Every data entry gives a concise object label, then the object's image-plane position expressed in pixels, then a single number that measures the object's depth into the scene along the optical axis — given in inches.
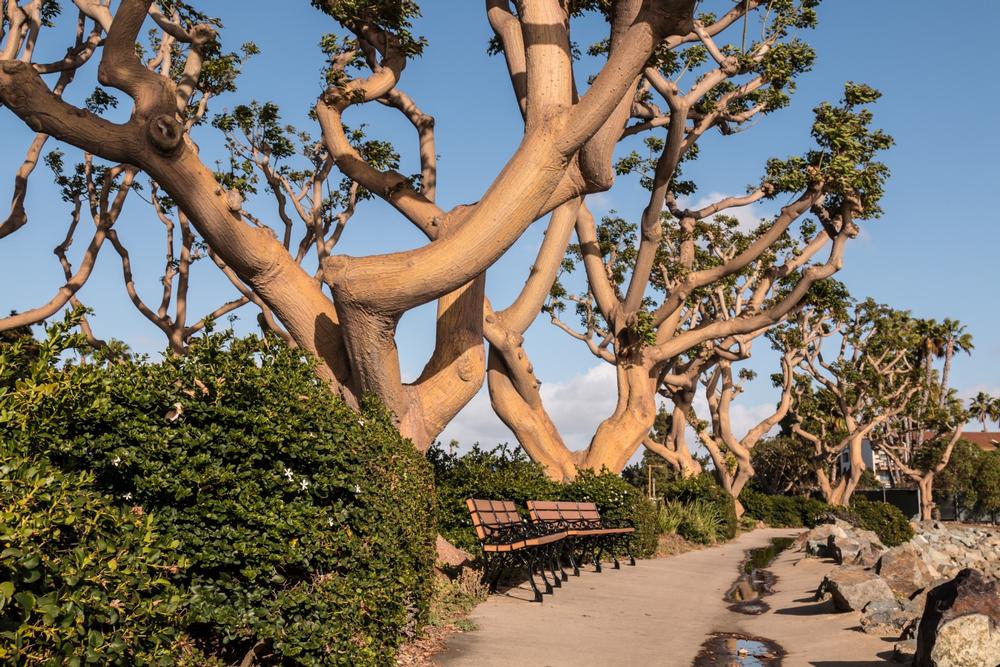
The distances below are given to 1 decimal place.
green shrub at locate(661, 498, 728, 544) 876.6
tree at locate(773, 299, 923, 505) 1589.6
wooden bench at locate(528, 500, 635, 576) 471.8
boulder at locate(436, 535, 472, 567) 402.7
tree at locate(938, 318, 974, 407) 2090.3
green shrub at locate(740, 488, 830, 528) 1630.2
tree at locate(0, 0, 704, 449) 375.2
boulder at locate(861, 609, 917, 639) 323.3
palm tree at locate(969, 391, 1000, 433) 2527.1
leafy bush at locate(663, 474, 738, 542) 1019.9
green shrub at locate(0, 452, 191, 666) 127.7
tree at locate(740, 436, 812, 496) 2399.1
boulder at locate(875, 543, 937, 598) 477.7
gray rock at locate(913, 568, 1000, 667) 227.1
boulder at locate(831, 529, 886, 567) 628.6
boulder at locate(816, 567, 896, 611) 369.4
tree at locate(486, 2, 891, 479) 695.7
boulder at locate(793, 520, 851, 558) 725.3
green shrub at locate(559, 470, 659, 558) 626.2
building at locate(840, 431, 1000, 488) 2917.3
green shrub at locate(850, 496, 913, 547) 1108.5
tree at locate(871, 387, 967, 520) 1871.7
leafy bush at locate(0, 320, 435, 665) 193.5
